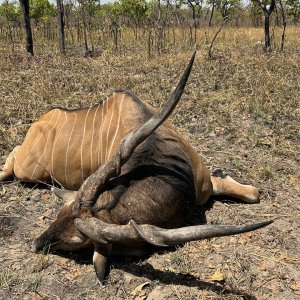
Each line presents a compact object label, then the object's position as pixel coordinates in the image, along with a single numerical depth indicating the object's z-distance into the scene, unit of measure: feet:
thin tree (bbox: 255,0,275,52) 25.30
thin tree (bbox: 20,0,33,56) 25.20
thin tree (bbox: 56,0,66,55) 26.29
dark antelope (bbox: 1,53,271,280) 6.11
